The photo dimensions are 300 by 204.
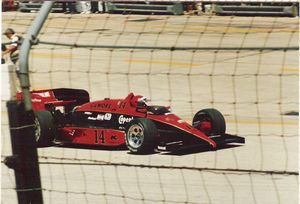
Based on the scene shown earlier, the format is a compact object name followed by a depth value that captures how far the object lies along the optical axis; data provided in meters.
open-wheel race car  22.48
